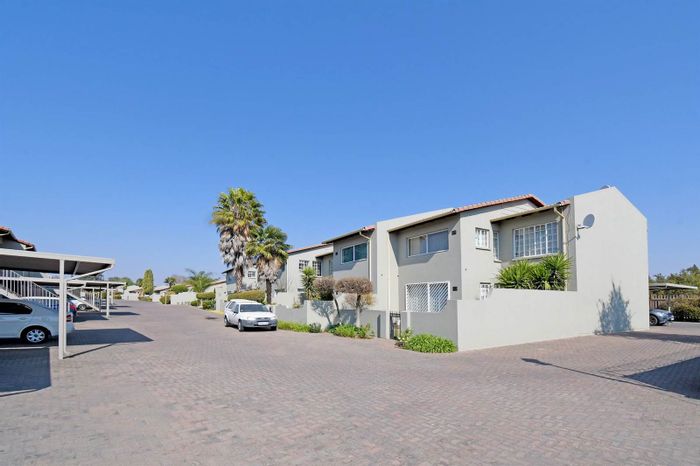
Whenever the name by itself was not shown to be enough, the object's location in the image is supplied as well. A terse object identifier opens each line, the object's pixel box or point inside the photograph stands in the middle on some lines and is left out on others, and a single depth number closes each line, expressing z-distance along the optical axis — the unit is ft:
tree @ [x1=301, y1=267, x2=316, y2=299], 86.40
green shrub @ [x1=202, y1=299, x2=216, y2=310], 153.54
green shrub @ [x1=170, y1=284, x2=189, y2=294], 222.48
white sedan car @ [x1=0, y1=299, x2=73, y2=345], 50.01
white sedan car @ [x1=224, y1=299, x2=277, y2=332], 74.59
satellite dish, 61.85
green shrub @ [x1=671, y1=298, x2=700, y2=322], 97.35
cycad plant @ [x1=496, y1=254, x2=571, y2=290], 59.31
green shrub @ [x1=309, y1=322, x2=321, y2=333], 73.87
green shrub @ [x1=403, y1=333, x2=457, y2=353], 49.96
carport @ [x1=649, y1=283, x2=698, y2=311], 100.53
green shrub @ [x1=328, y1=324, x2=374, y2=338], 64.28
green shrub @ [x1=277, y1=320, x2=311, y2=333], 75.36
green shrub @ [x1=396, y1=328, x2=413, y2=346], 54.71
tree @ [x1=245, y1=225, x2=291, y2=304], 115.24
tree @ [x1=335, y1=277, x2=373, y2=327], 67.82
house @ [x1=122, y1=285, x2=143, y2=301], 295.64
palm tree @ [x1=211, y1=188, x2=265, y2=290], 122.83
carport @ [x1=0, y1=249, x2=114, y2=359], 42.57
